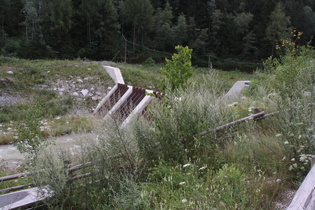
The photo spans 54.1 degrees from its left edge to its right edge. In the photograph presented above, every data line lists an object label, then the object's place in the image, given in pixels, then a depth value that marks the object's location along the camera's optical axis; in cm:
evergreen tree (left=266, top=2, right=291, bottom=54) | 3544
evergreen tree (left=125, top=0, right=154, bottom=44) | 3653
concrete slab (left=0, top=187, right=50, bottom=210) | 335
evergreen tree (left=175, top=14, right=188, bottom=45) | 3781
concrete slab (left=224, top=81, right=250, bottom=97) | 1264
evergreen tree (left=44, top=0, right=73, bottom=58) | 3106
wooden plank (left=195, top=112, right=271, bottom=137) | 383
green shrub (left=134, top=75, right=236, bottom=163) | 378
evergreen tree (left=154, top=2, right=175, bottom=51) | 3784
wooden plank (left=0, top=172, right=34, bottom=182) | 369
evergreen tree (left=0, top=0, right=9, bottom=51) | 3054
